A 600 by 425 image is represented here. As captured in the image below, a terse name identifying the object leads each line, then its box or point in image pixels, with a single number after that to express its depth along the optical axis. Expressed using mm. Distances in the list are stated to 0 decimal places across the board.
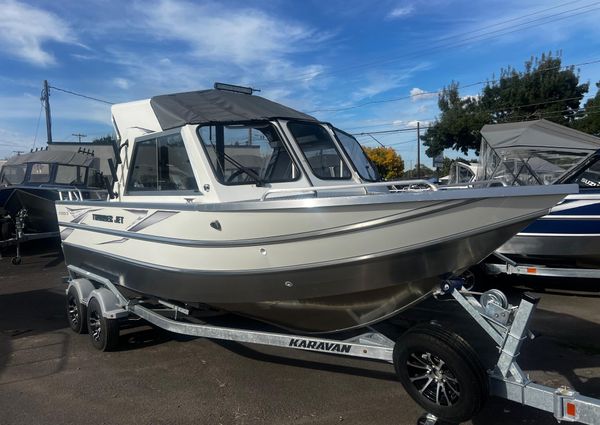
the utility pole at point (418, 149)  42550
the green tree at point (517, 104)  34469
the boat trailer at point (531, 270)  6242
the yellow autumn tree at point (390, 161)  40625
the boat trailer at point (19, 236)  12211
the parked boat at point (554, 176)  7113
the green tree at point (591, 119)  30855
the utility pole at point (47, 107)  35188
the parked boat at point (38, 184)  12836
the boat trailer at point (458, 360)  3021
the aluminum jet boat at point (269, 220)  3383
